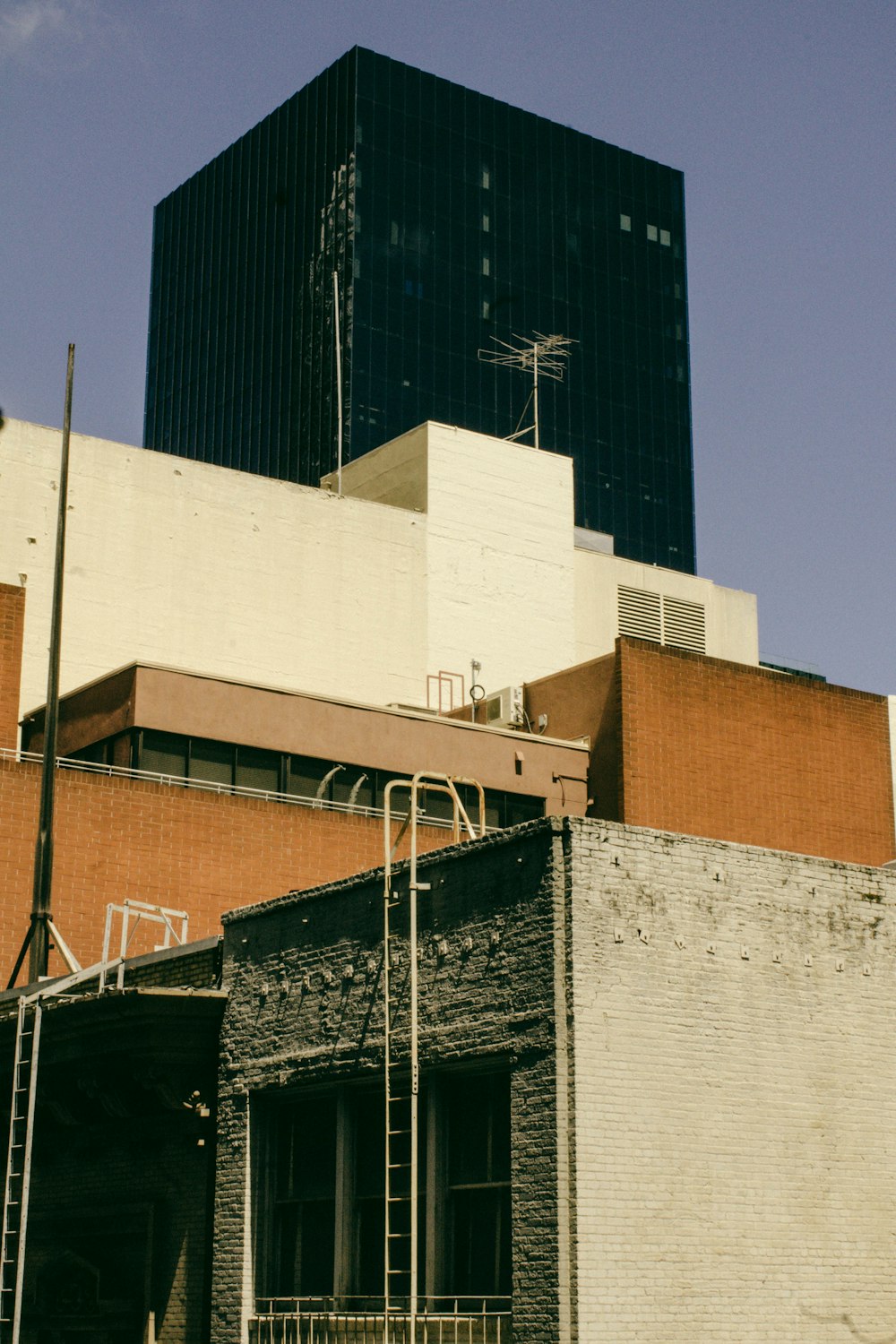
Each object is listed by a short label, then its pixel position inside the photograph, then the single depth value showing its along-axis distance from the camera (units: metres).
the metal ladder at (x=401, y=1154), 18.11
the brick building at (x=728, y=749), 41.38
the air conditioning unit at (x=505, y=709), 44.09
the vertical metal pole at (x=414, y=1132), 17.78
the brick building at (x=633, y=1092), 16.67
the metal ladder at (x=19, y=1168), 21.72
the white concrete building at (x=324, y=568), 45.59
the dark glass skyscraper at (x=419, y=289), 118.38
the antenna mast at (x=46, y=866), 30.50
